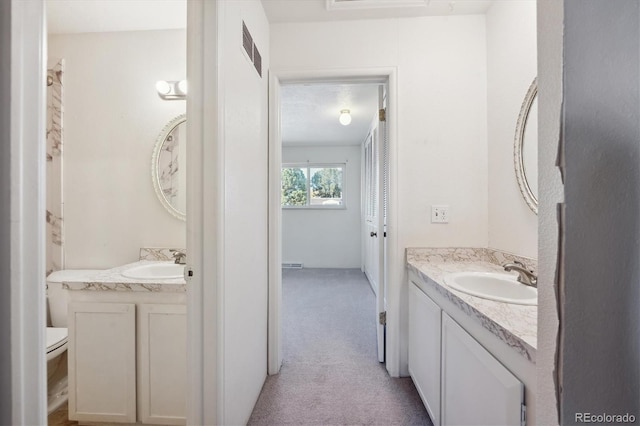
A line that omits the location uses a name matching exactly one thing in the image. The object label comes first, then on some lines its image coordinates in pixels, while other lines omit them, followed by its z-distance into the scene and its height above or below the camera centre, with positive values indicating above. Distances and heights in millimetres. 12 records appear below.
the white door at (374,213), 1981 -32
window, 5215 +469
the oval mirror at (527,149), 1348 +328
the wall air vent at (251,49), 1357 +884
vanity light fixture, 1766 +804
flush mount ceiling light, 3391 +1188
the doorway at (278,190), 1836 +137
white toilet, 1452 -711
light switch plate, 1826 -27
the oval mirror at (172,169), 1856 +282
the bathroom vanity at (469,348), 749 -506
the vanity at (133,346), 1328 -680
